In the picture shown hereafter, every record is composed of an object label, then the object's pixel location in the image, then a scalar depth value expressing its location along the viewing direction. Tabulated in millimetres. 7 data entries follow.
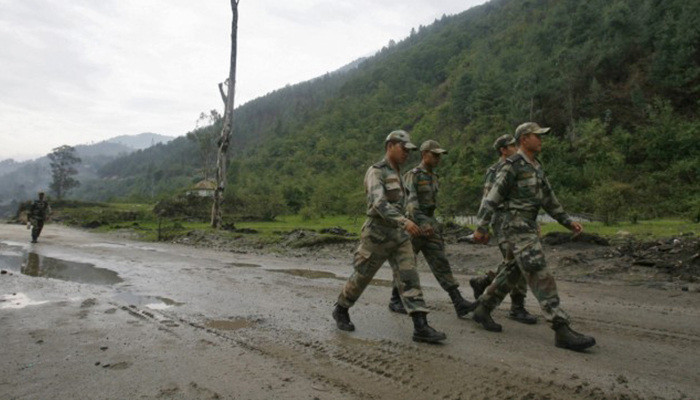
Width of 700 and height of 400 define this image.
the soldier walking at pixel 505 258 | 4914
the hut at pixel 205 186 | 56781
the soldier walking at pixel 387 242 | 4426
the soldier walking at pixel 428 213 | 5625
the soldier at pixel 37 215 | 15836
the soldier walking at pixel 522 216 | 4371
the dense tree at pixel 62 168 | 82625
